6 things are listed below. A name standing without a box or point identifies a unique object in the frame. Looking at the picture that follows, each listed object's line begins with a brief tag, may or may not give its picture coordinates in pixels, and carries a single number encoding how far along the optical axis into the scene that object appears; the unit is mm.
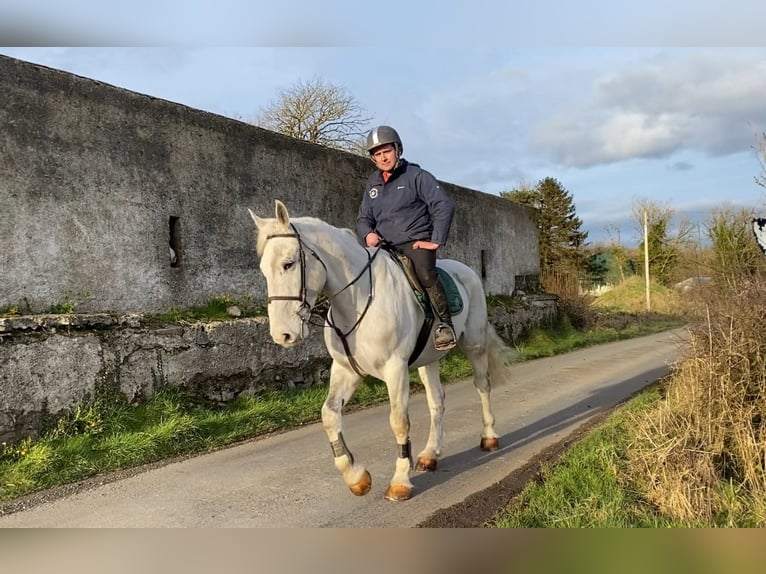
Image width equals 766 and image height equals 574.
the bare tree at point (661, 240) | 38750
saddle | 5047
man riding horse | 5051
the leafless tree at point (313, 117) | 27688
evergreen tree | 41219
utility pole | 34188
